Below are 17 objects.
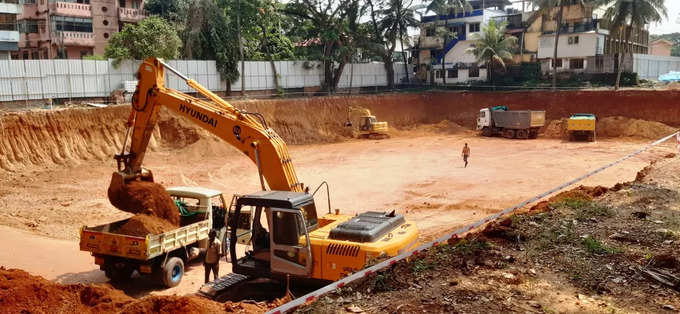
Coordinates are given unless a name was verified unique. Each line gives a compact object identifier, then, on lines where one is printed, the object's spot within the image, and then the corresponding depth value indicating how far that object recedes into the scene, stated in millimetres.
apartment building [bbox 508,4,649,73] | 47094
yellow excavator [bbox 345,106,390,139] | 40031
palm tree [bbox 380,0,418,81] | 50906
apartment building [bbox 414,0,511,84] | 55250
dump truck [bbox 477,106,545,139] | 38312
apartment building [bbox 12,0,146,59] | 41625
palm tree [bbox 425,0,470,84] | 53203
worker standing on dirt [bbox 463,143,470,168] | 26812
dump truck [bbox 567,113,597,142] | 35281
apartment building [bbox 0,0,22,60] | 37938
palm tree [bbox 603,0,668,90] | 39469
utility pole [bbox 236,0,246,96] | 37688
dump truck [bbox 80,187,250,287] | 11047
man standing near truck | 10109
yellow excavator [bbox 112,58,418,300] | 8172
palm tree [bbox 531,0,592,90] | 43750
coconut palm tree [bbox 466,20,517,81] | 48375
